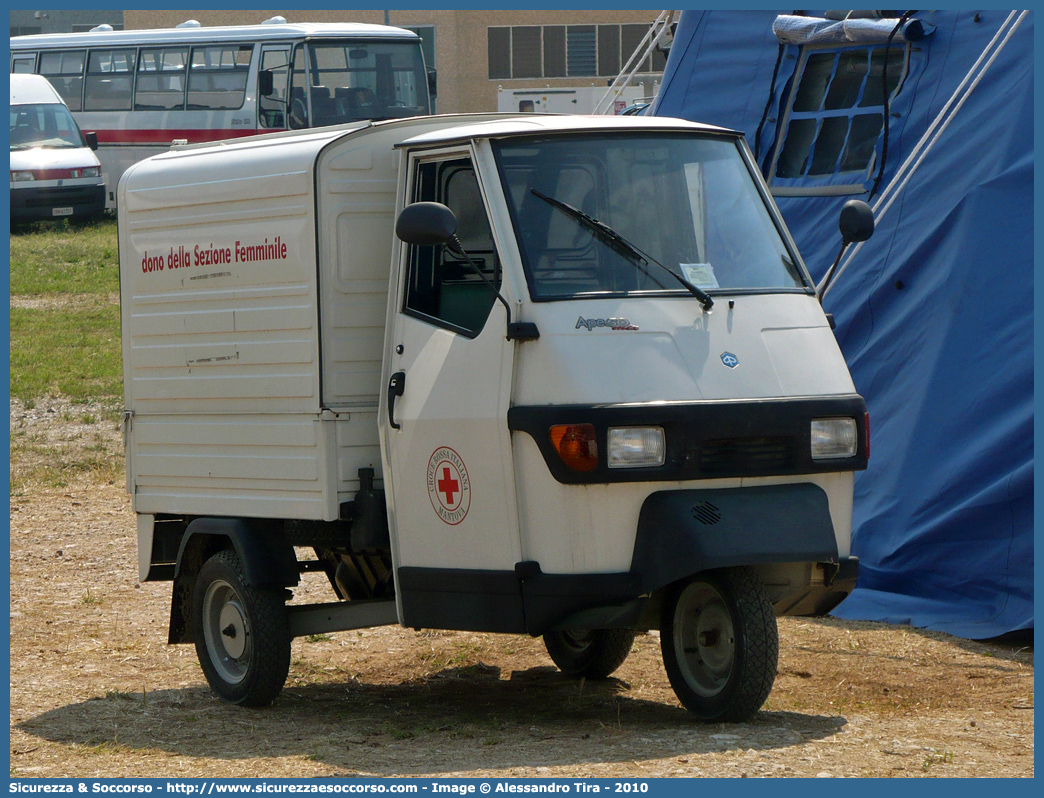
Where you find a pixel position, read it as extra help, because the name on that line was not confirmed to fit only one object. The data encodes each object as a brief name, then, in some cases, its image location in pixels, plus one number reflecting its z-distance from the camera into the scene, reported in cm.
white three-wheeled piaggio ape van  1095
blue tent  1611
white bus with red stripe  4906
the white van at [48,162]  5094
